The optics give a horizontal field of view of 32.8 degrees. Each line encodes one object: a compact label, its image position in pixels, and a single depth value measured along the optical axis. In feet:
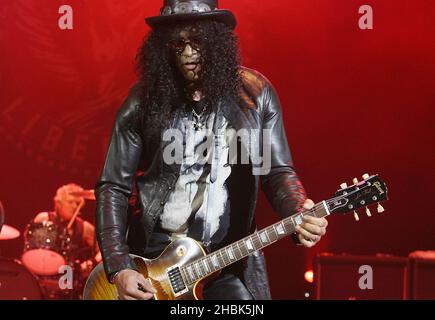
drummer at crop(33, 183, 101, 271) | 22.12
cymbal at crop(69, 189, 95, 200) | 21.84
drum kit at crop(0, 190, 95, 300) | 21.98
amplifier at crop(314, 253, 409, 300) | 18.21
